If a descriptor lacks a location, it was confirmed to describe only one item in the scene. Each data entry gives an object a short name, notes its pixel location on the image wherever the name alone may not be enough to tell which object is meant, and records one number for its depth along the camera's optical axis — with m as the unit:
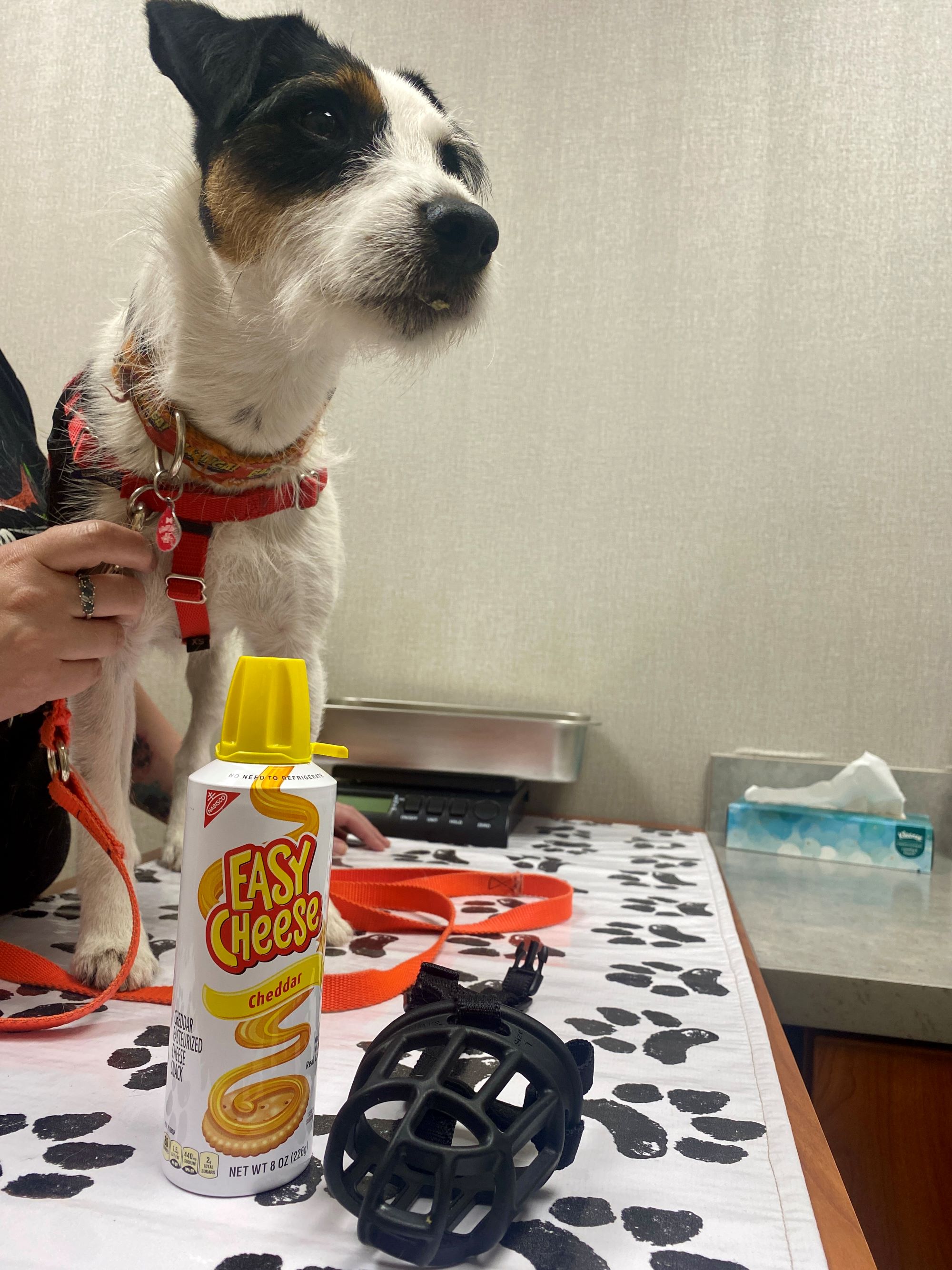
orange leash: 0.63
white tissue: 1.38
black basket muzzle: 0.34
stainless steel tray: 1.37
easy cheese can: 0.36
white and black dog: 0.70
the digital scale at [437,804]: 1.30
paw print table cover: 0.35
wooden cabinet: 0.72
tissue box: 1.32
